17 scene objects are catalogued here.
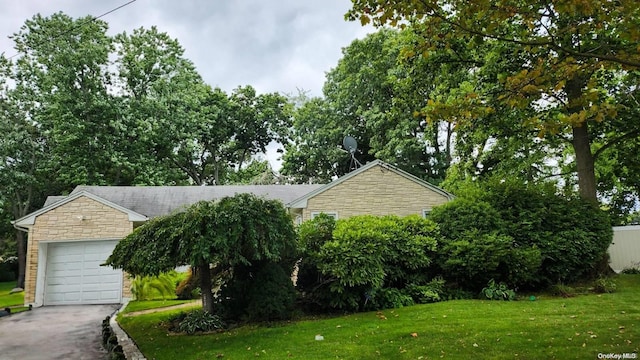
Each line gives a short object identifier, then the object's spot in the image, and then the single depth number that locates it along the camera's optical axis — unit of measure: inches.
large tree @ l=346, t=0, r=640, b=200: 183.6
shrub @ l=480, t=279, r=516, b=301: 391.2
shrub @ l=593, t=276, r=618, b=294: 403.5
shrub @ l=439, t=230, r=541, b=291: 400.5
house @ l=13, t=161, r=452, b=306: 603.2
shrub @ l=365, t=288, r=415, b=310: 380.5
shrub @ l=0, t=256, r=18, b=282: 1040.2
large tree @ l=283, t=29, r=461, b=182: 905.5
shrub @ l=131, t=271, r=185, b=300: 588.4
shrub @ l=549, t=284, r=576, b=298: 400.6
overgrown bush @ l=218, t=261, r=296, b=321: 356.1
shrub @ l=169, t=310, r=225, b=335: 337.7
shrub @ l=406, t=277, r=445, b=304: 393.4
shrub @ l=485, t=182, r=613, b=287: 424.8
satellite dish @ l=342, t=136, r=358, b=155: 657.8
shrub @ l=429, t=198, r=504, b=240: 432.8
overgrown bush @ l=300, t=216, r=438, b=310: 367.6
